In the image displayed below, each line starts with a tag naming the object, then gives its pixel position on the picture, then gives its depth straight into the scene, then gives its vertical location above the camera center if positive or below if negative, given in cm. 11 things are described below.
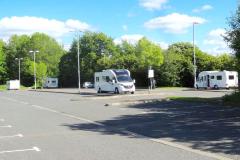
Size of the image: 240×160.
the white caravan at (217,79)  4337 +53
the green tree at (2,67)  9186 +500
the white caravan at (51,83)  7872 +37
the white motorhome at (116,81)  3476 +30
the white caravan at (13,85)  7347 -3
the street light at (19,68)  8737 +418
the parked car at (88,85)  6642 -14
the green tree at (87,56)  7680 +672
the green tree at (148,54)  5644 +518
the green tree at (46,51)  9624 +958
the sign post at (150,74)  3267 +96
